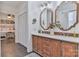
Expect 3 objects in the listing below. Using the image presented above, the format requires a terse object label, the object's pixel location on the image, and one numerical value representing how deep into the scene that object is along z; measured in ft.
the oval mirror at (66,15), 3.37
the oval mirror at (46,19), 4.07
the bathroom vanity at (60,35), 2.91
